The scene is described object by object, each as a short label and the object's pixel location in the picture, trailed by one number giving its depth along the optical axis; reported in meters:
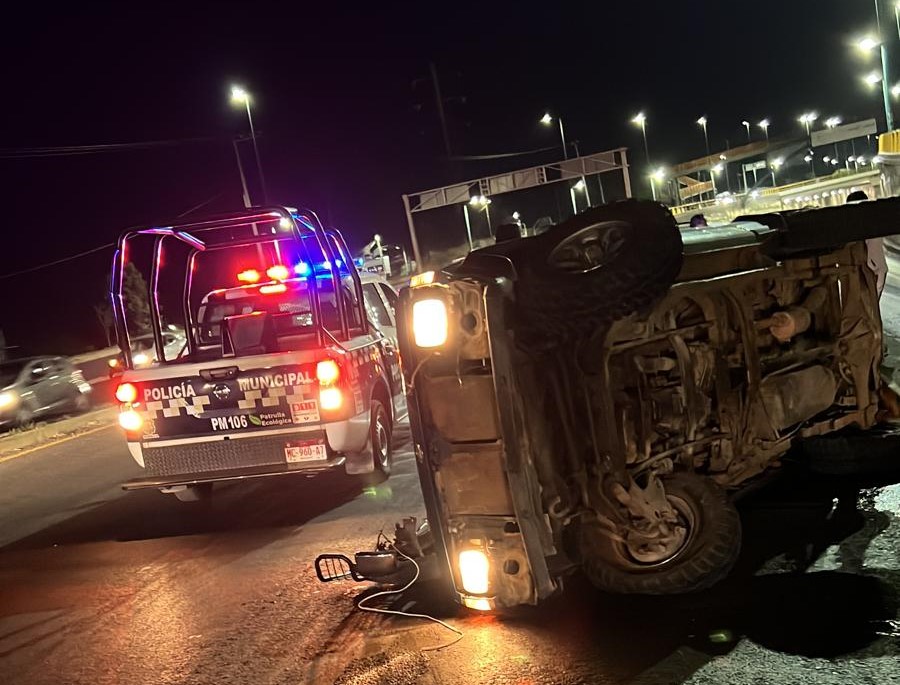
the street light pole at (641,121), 60.66
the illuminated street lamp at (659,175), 83.44
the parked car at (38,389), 14.93
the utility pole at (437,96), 33.66
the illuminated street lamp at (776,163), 91.00
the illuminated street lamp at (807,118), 98.34
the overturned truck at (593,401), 3.51
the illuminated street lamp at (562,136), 45.22
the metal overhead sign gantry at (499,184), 33.94
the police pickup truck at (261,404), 6.36
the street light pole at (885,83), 26.83
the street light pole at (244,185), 25.65
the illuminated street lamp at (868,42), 26.48
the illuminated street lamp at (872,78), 39.80
